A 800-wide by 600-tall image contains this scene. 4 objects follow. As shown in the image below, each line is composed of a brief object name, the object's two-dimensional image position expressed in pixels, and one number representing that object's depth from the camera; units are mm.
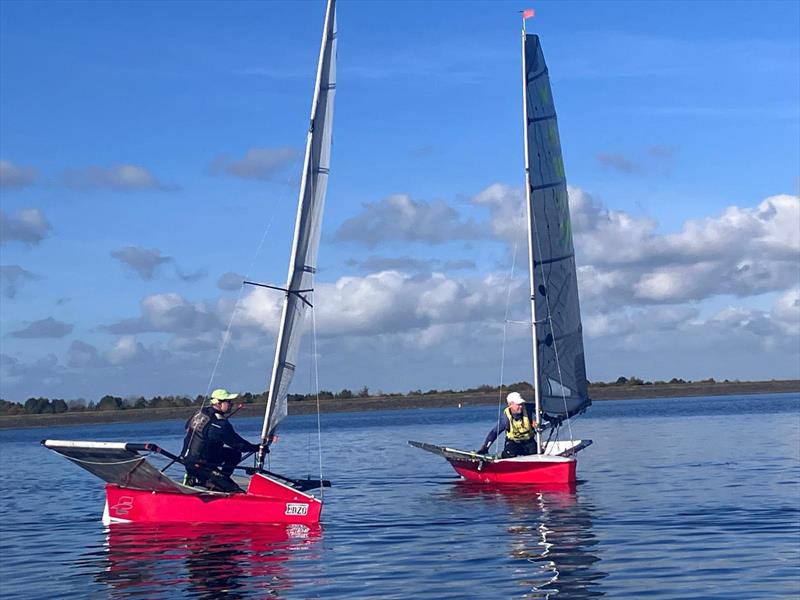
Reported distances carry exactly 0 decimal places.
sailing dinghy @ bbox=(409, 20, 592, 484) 31203
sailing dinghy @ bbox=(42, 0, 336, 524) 21016
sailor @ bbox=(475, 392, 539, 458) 28469
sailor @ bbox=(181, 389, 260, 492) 21047
